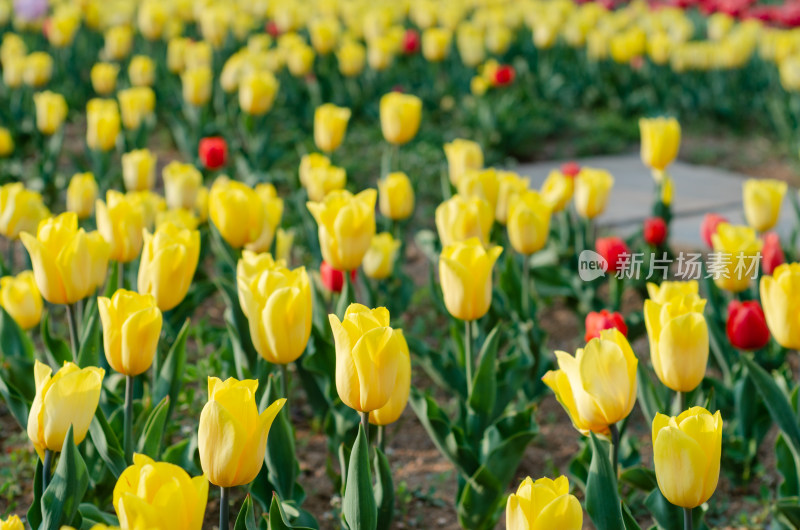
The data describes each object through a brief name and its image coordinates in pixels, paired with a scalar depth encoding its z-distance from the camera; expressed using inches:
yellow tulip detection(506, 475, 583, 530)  93.8
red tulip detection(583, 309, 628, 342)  141.4
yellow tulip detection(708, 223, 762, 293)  182.1
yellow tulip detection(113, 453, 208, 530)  86.8
